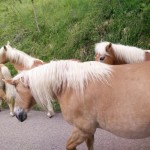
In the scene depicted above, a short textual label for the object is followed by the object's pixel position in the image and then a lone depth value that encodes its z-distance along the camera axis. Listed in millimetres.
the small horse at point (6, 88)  6391
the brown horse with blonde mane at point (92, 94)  3008
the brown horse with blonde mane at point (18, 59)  6024
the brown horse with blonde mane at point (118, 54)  4598
